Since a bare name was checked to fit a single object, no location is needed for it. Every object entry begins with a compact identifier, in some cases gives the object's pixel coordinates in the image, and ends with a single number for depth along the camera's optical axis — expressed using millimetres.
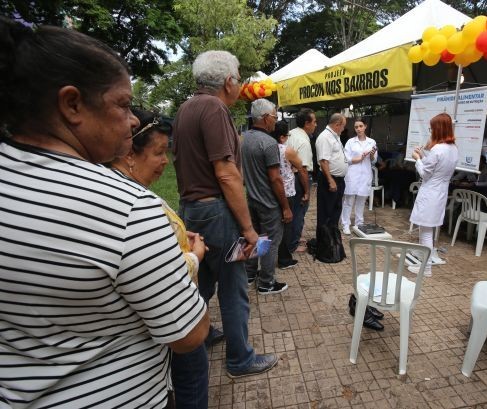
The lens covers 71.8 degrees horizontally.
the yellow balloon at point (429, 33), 4098
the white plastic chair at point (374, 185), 6828
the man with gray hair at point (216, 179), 1879
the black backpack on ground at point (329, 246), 4227
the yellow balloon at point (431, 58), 4109
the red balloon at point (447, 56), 3984
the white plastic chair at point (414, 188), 5745
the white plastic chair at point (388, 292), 2303
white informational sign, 4164
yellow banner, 4582
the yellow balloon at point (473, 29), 3494
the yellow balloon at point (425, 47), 4092
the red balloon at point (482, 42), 3402
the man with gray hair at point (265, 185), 3156
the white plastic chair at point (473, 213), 4383
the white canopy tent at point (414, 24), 4863
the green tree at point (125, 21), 8719
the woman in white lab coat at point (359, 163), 5238
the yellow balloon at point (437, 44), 3965
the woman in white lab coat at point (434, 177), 3725
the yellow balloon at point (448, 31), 3969
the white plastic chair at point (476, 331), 2237
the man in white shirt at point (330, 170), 4484
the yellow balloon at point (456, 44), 3717
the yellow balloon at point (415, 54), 4254
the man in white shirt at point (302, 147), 4320
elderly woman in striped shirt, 673
